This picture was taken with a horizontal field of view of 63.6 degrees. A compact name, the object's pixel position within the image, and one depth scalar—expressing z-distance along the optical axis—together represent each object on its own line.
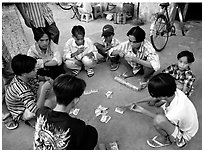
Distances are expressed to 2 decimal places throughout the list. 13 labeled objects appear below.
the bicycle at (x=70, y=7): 4.18
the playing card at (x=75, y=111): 2.07
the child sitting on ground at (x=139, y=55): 2.24
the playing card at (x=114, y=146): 1.77
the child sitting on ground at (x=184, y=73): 2.07
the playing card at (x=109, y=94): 2.27
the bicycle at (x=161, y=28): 2.91
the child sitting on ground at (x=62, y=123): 1.24
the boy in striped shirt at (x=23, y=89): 1.77
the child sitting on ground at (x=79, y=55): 2.49
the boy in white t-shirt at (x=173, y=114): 1.56
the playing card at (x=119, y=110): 2.08
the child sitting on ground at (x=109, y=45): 2.60
